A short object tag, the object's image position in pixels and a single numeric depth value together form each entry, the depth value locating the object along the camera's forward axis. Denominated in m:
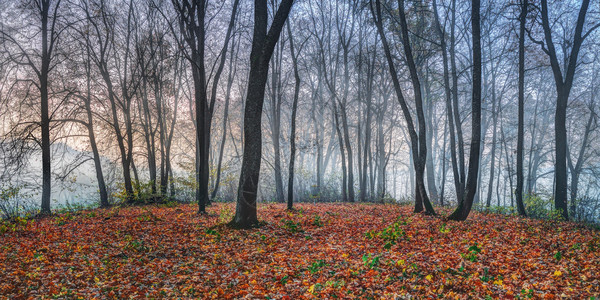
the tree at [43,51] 11.17
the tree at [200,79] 9.48
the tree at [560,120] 10.63
